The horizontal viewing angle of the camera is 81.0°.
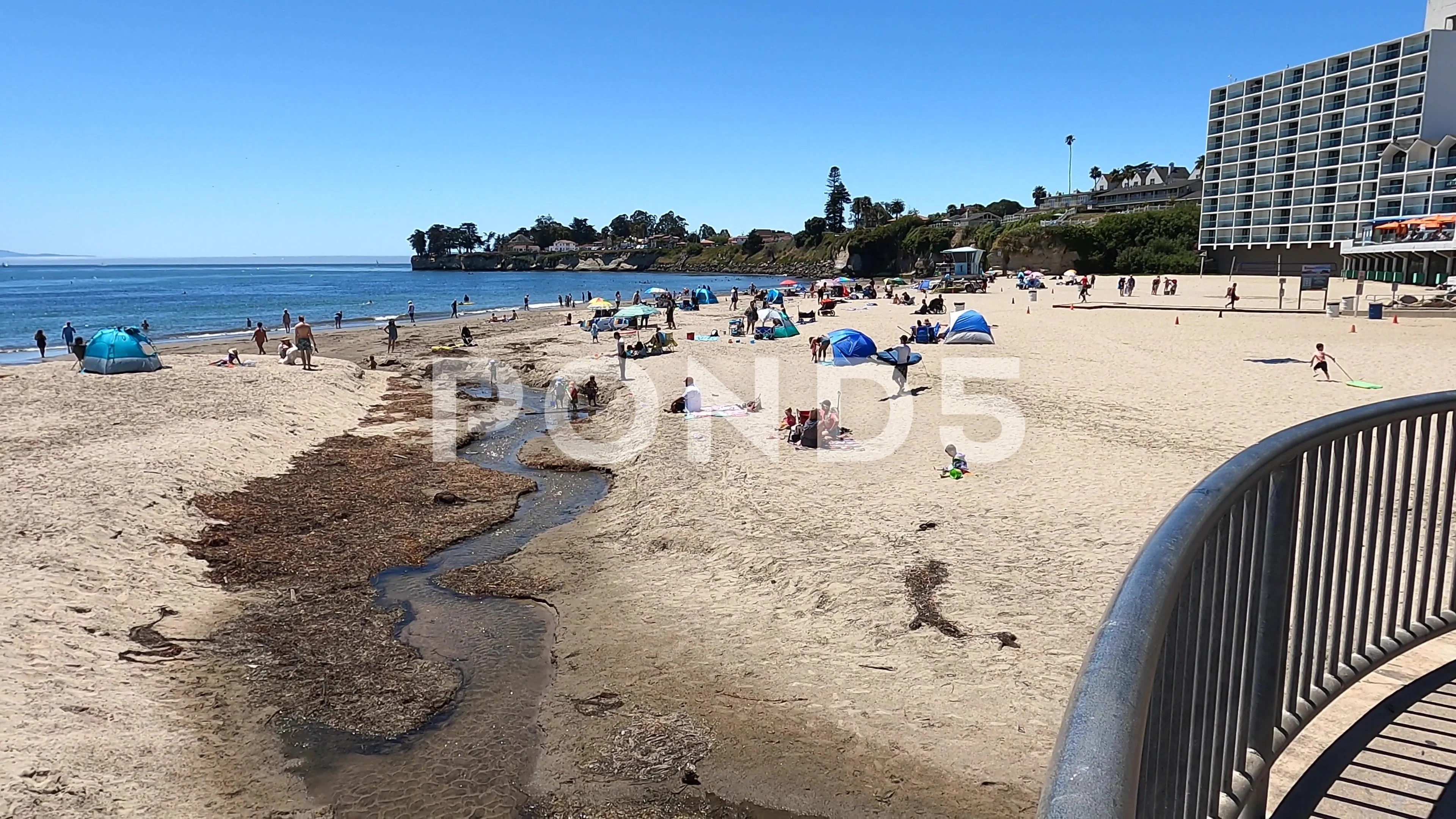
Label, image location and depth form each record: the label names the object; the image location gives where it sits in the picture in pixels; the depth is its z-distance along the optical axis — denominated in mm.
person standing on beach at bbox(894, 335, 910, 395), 18922
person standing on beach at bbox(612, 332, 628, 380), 23578
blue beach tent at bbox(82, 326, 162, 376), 21078
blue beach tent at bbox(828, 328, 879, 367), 23422
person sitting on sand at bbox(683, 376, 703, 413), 17969
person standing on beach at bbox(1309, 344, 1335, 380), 17797
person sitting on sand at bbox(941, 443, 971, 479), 12305
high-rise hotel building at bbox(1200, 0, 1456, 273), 67312
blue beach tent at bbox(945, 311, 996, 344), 26219
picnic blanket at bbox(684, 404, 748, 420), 17594
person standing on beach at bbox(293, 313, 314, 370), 23984
